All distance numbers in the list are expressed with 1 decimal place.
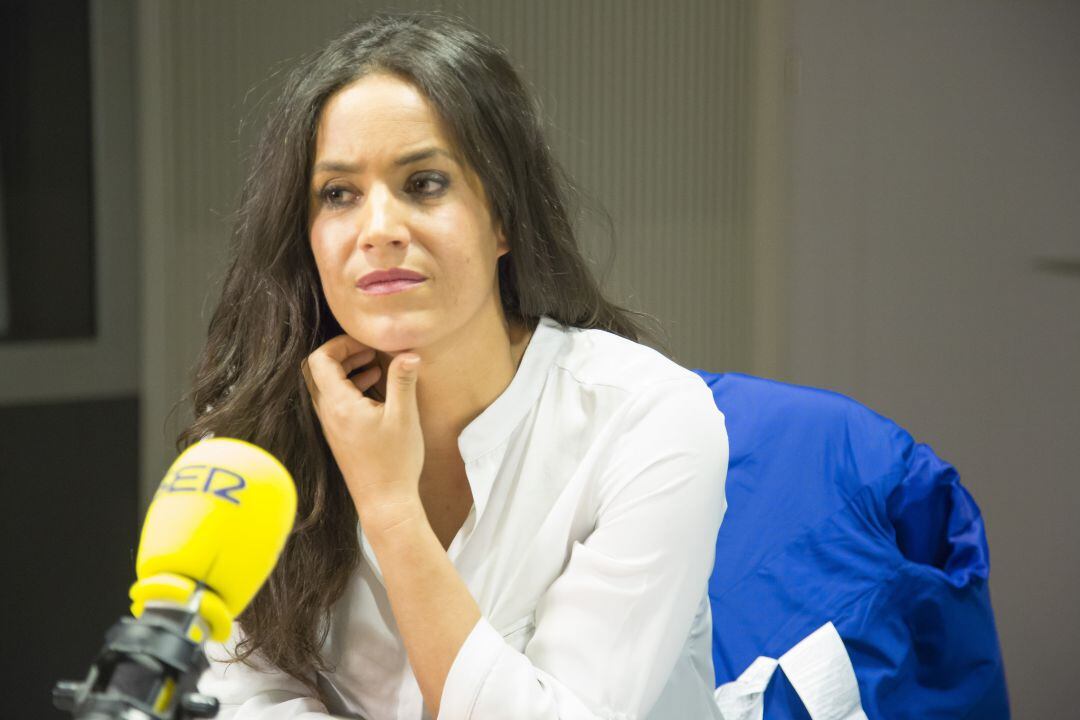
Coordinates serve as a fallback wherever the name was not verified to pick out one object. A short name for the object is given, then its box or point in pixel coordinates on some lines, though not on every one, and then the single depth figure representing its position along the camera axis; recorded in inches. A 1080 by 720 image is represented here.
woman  80.1
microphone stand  67.0
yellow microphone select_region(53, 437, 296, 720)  67.3
